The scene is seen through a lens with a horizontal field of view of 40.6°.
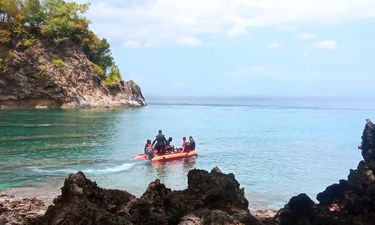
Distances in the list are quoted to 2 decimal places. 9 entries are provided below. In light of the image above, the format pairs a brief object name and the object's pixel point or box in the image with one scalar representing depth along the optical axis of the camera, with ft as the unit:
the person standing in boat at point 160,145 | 115.96
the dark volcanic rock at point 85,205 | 31.50
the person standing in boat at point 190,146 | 120.11
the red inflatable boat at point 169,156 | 111.86
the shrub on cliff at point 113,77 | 299.17
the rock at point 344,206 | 37.81
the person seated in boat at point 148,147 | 114.56
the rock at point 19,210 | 41.49
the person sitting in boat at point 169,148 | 118.21
